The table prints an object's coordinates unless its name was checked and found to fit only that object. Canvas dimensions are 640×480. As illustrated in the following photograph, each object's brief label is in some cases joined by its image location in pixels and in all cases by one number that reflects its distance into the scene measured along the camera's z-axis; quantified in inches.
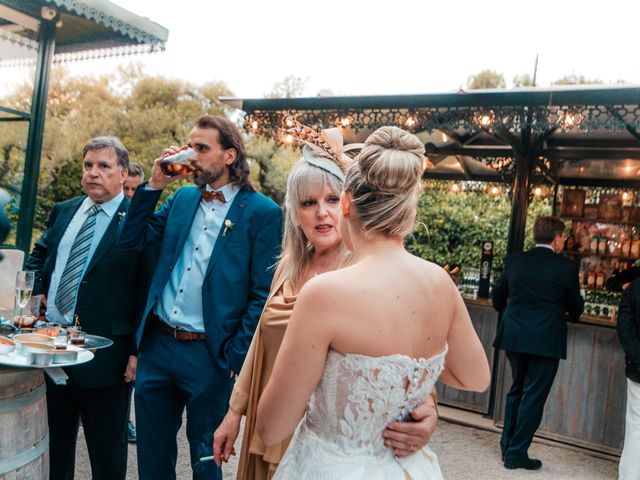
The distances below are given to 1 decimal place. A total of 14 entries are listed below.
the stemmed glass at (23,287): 101.7
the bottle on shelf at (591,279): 299.1
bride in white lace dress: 52.0
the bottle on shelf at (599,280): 297.3
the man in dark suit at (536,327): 182.2
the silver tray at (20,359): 78.2
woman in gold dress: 72.9
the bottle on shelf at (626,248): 306.8
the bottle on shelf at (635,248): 305.1
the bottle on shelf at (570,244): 317.4
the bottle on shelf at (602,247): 311.9
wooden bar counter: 197.8
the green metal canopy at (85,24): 194.9
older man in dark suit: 110.5
